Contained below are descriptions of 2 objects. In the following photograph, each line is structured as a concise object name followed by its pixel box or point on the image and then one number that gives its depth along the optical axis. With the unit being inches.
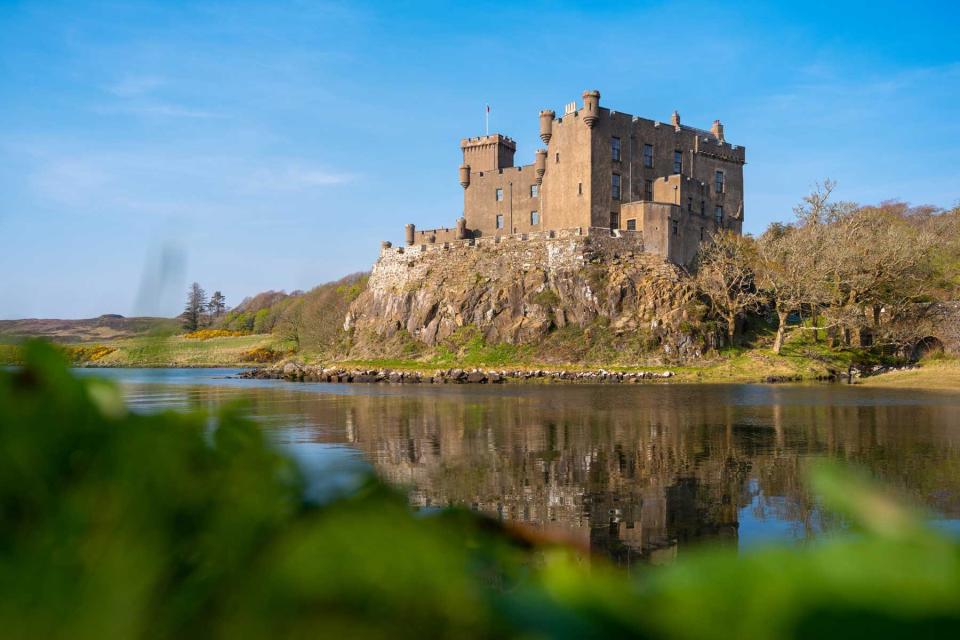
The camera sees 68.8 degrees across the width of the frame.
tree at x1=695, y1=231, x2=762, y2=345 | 1737.2
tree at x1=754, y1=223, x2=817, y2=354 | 1598.2
